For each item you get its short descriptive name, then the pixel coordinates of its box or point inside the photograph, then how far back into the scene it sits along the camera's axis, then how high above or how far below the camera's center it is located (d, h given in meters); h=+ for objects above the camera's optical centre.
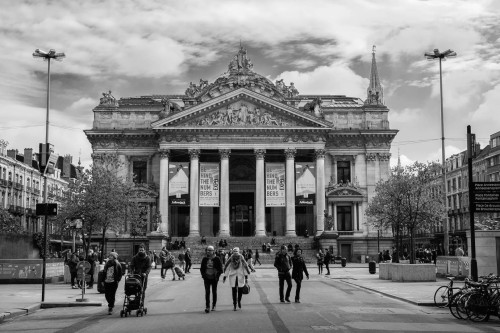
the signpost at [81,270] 30.86 -1.46
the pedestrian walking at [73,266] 33.11 -1.36
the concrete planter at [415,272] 35.19 -1.71
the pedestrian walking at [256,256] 62.75 -1.60
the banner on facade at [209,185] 71.50 +5.42
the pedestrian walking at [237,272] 21.73 -1.06
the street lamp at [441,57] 43.56 +11.37
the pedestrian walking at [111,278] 21.08 -1.21
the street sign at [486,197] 25.42 +1.50
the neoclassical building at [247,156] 72.94 +9.11
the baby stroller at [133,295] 19.68 -1.63
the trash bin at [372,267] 46.16 -1.90
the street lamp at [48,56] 32.86 +8.84
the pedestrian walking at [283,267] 23.78 -0.98
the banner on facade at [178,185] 71.56 +5.43
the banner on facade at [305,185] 71.81 +5.45
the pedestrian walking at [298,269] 23.79 -1.06
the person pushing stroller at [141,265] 20.97 -0.81
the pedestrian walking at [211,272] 21.05 -1.02
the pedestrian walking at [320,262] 47.66 -1.62
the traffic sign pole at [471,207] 24.81 +1.10
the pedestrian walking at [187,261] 50.07 -1.64
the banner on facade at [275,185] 71.81 +5.46
